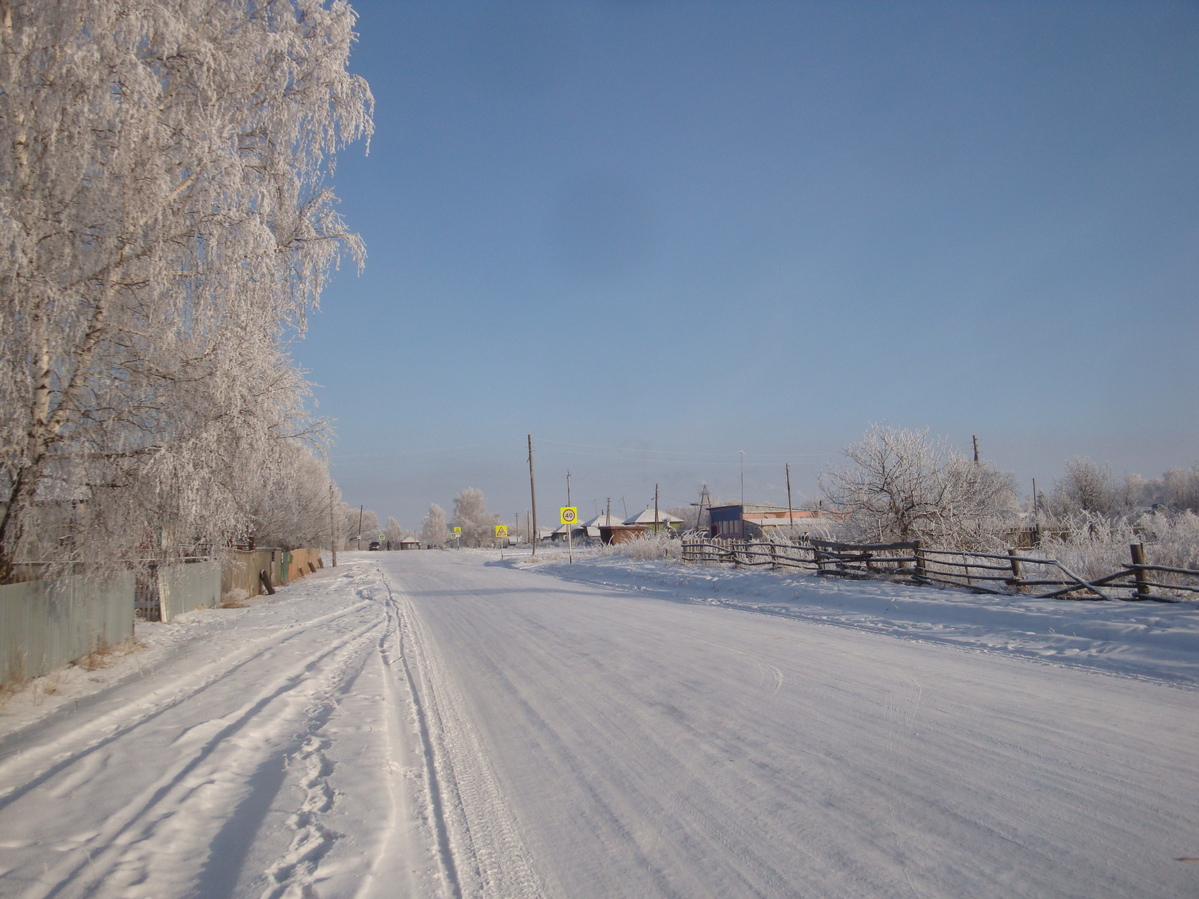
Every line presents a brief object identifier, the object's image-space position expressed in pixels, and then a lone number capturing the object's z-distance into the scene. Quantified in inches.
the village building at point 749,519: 2279.8
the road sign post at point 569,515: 1526.8
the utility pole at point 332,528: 1526.5
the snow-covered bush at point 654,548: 1344.7
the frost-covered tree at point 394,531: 6677.7
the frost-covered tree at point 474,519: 5137.8
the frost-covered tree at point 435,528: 5738.2
